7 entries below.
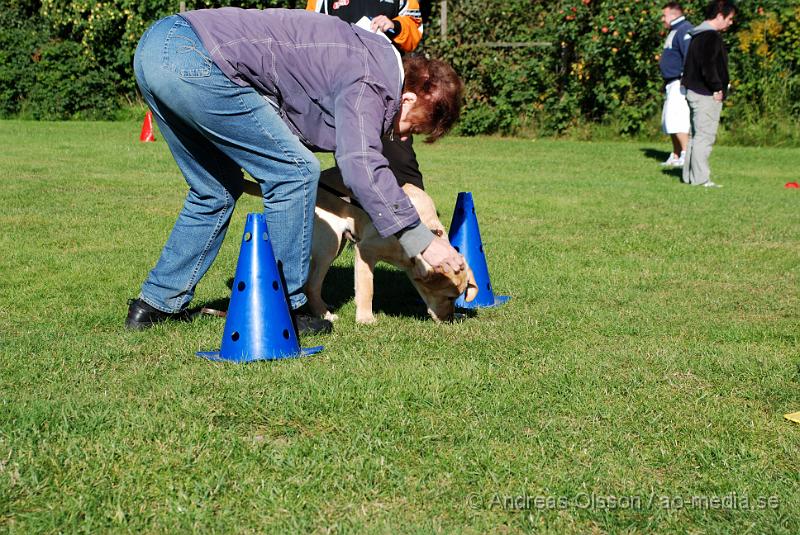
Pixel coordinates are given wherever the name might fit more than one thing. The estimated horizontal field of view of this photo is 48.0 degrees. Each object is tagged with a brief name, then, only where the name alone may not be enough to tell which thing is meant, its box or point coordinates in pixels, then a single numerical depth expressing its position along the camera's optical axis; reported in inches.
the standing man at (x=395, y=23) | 208.4
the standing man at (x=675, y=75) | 505.7
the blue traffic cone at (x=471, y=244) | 207.2
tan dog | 184.9
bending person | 146.1
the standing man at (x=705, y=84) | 434.9
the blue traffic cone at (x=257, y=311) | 154.3
